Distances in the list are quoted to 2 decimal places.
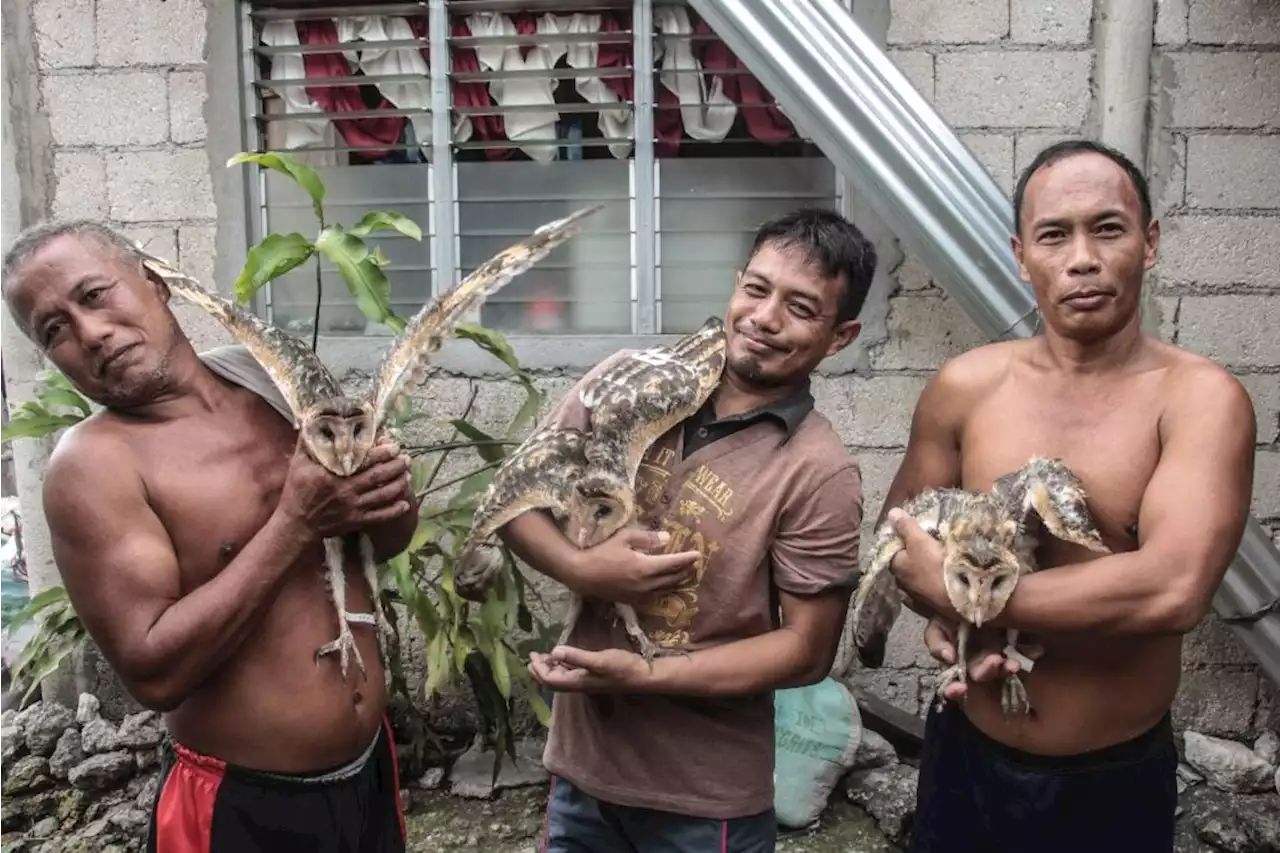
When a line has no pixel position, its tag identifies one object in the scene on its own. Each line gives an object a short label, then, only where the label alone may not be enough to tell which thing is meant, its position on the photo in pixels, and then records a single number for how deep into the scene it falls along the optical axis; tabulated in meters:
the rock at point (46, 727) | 4.27
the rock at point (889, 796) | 3.58
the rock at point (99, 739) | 4.12
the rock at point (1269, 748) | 3.96
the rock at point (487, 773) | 3.91
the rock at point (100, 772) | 3.99
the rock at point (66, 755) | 4.16
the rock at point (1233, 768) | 3.83
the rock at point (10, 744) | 4.21
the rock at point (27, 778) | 4.09
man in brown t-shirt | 1.87
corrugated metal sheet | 3.28
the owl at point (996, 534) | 1.70
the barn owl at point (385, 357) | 1.74
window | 4.11
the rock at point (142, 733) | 4.08
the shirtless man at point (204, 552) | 1.71
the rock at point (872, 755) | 3.83
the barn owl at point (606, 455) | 1.85
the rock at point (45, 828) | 3.80
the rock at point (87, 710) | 4.34
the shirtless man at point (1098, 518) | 1.68
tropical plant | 3.01
